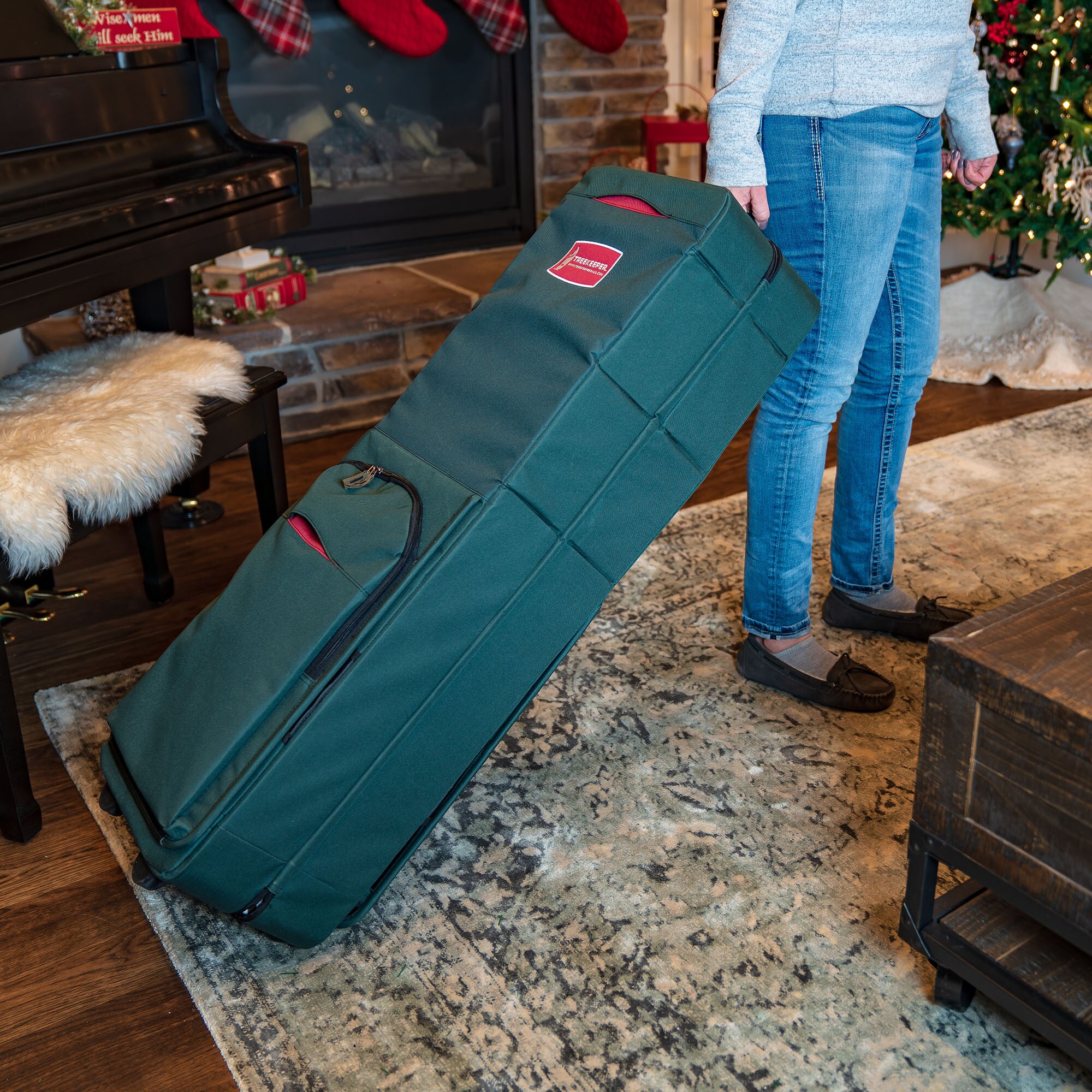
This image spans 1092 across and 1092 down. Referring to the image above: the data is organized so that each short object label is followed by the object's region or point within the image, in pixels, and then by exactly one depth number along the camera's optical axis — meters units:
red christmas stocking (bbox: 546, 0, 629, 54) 3.19
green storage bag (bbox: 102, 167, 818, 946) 1.07
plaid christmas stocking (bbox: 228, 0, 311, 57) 2.80
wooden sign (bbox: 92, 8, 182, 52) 2.06
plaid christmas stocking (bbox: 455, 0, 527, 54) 3.10
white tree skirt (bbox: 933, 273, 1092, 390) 2.80
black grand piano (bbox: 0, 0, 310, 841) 1.52
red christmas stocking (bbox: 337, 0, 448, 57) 2.94
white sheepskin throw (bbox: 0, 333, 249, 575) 1.31
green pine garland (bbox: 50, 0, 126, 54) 1.80
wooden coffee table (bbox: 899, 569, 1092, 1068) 0.87
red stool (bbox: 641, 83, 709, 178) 3.19
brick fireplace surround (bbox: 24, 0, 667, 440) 2.63
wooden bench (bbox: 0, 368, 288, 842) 1.33
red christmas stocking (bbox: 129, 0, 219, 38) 2.51
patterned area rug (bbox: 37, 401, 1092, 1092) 1.03
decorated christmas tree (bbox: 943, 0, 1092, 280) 2.64
